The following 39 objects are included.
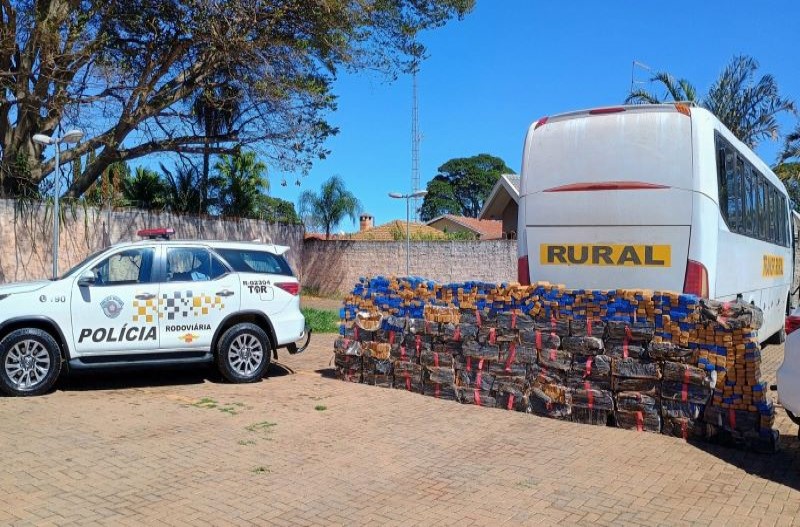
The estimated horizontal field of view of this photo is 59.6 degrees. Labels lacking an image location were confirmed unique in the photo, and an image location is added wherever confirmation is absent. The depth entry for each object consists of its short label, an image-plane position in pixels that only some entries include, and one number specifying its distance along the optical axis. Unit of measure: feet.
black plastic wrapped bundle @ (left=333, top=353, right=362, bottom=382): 31.14
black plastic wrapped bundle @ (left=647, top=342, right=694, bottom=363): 22.59
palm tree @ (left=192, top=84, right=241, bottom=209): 57.93
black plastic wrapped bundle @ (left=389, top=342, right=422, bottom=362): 29.04
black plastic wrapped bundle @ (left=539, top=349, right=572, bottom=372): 24.71
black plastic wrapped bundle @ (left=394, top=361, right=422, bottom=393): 28.94
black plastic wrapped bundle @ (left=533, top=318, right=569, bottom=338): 24.97
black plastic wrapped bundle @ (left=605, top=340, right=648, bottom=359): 23.48
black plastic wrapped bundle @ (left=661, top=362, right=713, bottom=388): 22.16
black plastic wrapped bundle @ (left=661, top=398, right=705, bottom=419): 22.41
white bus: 25.53
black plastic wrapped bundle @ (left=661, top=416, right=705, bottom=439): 22.44
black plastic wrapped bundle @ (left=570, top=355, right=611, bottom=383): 24.00
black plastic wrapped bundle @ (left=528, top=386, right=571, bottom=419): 24.89
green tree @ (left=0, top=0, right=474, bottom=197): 47.93
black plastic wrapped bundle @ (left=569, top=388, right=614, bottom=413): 24.04
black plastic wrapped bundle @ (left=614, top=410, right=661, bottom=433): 23.21
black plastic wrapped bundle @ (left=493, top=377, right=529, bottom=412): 25.96
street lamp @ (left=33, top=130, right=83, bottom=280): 44.96
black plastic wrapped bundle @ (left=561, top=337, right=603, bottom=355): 24.12
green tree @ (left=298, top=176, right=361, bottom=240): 110.93
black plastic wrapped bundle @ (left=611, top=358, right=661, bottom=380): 23.13
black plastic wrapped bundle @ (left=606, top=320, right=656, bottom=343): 23.31
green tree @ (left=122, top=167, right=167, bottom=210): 71.72
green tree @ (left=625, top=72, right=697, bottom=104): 73.92
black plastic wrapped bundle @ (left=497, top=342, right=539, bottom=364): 25.63
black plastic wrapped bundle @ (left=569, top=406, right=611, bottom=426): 24.17
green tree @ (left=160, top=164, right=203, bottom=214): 71.56
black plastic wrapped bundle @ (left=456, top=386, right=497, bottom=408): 26.76
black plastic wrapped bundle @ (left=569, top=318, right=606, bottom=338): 24.18
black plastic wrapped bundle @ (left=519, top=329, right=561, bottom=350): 25.09
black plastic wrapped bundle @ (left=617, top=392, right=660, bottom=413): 23.22
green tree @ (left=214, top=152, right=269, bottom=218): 78.07
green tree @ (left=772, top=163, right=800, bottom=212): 87.55
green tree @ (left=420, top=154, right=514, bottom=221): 236.84
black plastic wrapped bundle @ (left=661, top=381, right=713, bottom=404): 22.31
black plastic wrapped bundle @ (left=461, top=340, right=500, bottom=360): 26.50
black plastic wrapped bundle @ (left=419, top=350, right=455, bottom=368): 27.81
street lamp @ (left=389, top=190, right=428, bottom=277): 74.74
